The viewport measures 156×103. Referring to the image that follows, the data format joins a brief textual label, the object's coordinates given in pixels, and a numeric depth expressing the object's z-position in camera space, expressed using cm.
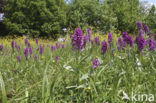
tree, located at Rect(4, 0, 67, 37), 1723
